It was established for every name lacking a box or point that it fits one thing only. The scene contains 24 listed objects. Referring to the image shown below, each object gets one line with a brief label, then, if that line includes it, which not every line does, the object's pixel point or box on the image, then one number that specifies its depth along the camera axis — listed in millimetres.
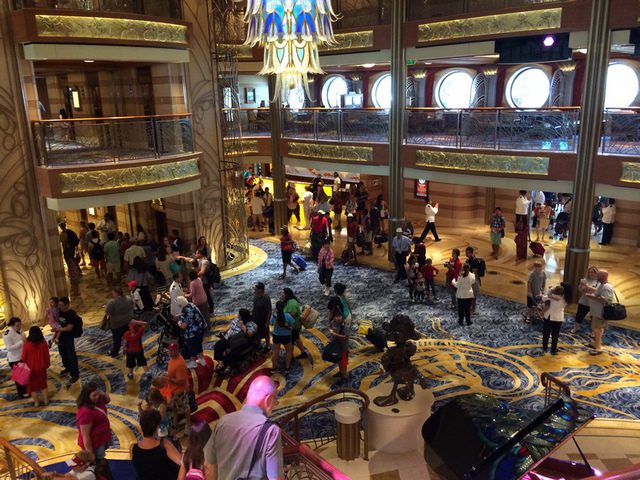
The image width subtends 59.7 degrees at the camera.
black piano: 4508
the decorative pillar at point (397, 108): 14430
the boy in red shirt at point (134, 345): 9266
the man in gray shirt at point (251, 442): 3451
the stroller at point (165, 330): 9836
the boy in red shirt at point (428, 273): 12430
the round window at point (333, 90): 22797
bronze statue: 6973
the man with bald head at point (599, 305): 9656
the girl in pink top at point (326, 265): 13039
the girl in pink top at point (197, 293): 10406
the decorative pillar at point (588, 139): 11086
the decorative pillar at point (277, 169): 17875
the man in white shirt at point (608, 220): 16406
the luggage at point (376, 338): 10172
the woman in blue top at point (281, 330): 9258
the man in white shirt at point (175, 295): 9906
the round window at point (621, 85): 15289
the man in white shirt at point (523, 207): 15727
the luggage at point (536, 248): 13250
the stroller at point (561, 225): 16812
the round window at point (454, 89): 19188
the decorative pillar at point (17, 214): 11391
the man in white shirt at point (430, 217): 16812
